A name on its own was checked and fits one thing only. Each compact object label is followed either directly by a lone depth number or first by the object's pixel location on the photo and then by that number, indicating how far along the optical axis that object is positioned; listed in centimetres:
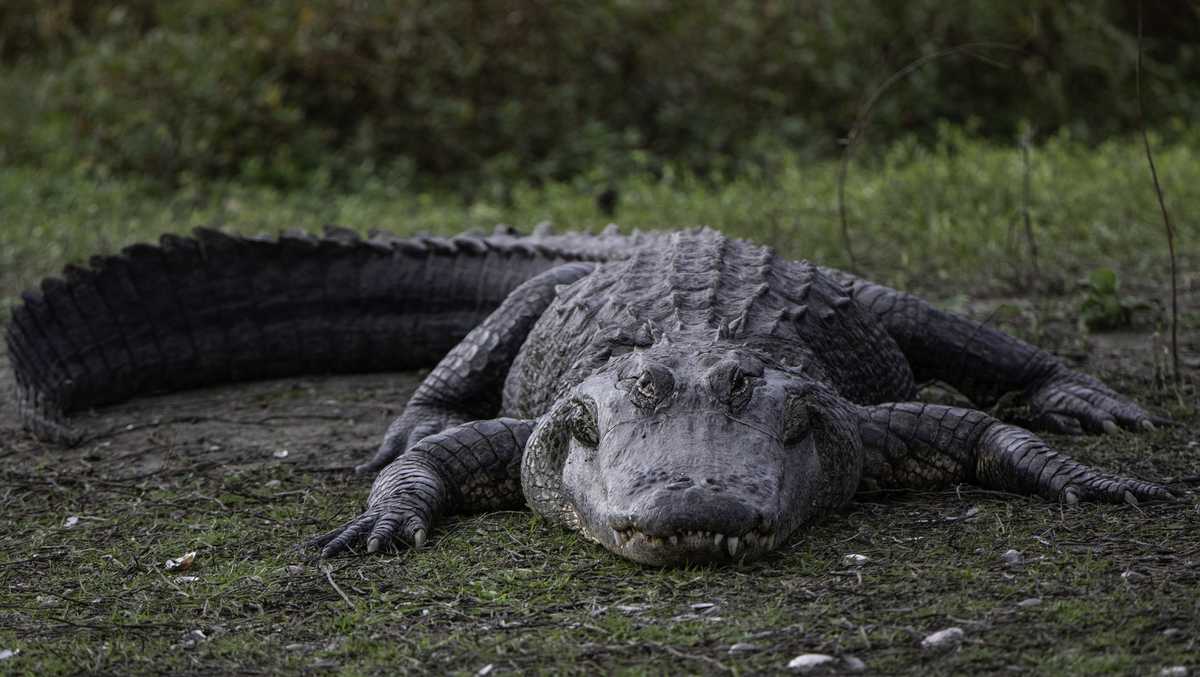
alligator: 614
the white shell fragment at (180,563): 668
